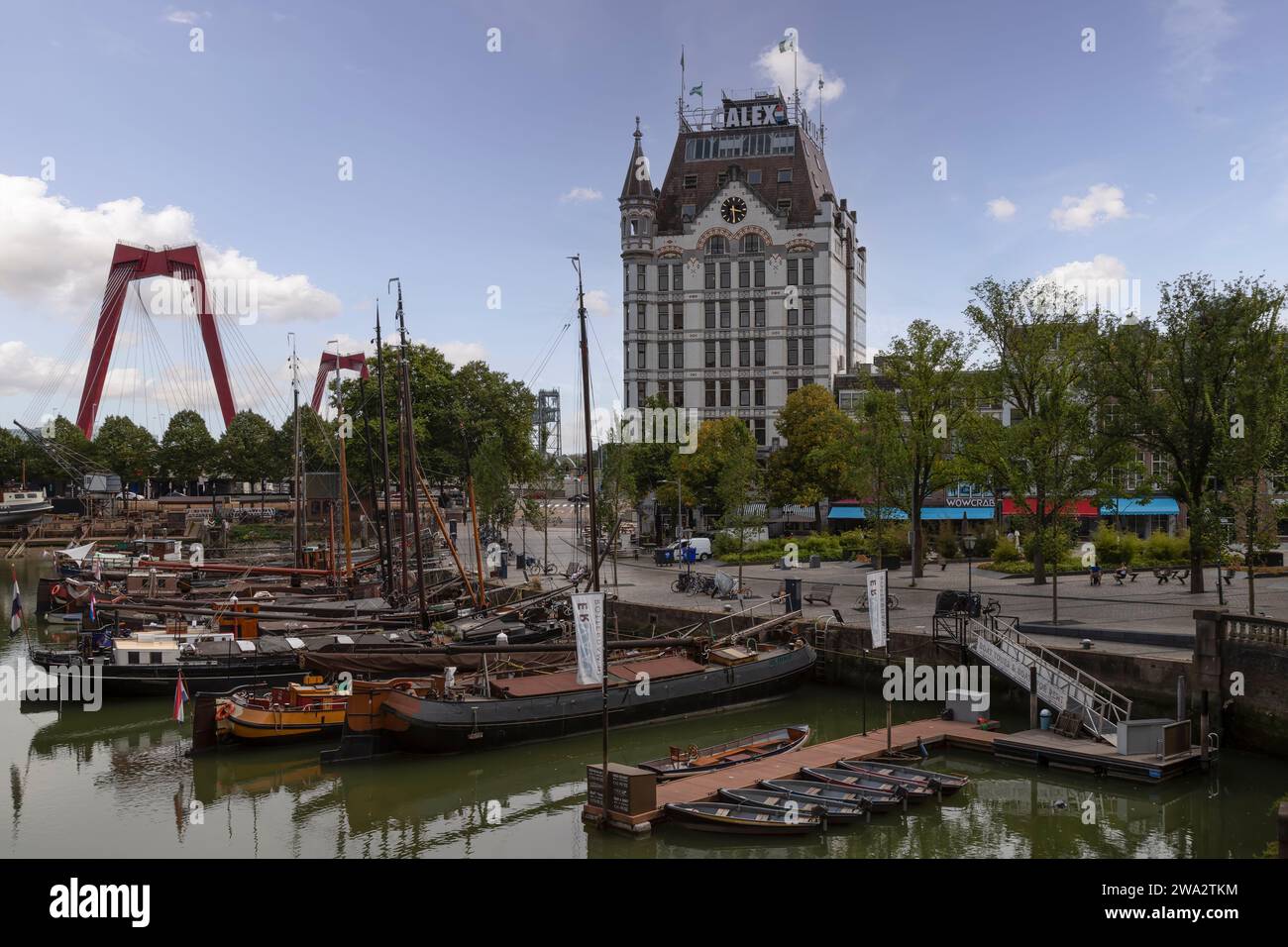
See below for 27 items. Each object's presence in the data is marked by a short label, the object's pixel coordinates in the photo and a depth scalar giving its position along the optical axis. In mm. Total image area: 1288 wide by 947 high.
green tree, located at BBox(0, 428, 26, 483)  129125
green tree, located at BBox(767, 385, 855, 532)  71062
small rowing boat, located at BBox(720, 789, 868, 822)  21547
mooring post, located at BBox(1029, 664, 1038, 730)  28859
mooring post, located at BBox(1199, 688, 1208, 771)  24875
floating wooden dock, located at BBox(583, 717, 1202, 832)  22953
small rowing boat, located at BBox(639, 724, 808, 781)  24672
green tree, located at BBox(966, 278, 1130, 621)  42438
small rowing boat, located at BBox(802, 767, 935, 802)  22938
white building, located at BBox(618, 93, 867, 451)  88562
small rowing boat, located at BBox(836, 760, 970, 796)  23438
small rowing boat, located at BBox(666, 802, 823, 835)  21125
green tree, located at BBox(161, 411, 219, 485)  128000
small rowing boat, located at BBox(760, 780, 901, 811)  22359
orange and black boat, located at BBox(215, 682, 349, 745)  28344
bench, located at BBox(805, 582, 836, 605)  42750
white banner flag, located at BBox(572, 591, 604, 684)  22188
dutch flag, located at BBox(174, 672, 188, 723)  28031
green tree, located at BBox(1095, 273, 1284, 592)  39344
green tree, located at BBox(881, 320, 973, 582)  51344
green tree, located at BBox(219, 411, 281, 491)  128875
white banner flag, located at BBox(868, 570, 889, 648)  27391
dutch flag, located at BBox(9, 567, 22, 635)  42269
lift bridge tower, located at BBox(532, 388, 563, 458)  89638
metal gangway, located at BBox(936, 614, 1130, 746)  27031
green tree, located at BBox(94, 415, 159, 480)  129500
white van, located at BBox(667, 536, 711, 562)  67375
